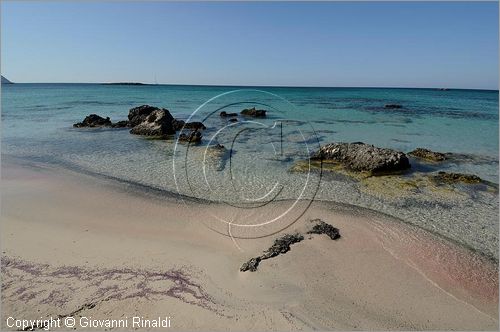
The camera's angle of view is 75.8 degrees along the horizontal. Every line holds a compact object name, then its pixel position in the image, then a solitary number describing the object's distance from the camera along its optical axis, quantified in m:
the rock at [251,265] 6.61
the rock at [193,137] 19.52
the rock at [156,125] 21.47
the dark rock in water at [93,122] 25.58
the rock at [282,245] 7.16
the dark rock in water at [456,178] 12.50
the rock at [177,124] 23.78
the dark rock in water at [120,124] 25.34
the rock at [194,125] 23.93
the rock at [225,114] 32.41
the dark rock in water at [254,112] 31.97
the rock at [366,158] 13.29
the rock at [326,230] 8.05
